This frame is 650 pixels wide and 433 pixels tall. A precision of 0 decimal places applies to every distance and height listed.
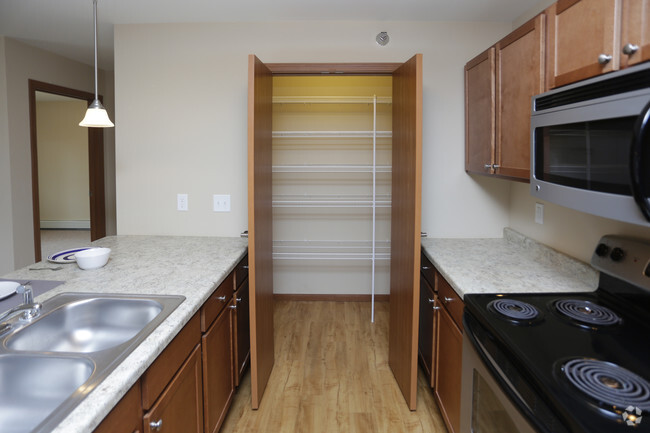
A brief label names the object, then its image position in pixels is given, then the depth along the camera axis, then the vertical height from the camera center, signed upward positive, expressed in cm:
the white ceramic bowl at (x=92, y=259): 177 -33
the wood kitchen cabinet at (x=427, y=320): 205 -74
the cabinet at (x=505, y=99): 165 +42
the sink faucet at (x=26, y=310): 118 -39
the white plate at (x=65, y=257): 192 -35
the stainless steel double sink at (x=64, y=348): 97 -46
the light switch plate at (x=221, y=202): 261 -11
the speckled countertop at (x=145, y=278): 85 -39
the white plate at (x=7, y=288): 144 -39
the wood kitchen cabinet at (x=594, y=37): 111 +48
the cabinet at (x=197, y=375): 105 -65
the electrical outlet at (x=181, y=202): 262 -11
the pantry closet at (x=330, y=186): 350 +0
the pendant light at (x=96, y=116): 204 +37
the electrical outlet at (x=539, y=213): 213 -15
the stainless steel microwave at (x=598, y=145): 90 +12
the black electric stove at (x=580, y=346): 85 -46
